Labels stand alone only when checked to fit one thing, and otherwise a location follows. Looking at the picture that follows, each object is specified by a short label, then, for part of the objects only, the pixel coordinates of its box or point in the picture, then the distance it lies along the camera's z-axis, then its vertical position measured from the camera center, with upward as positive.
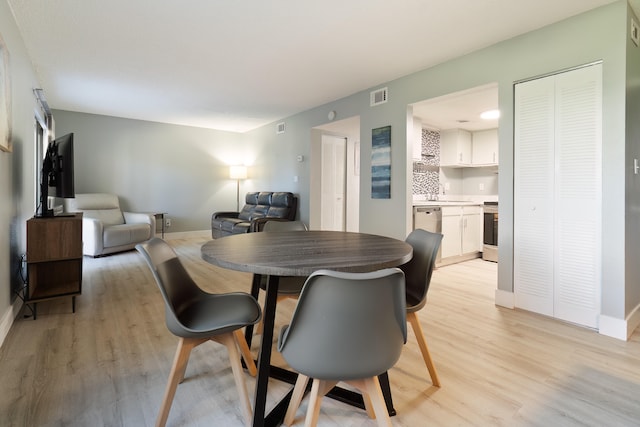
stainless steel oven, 4.59 -0.30
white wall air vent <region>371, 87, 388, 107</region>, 3.90 +1.43
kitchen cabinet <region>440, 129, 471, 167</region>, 5.23 +1.05
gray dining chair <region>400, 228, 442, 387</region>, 1.58 -0.35
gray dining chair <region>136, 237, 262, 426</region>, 1.21 -0.45
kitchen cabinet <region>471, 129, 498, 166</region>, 5.11 +1.04
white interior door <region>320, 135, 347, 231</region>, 5.66 +0.51
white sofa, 4.62 -0.24
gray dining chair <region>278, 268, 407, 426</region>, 0.90 -0.36
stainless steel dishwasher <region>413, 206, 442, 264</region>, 3.95 -0.09
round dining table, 1.14 -0.19
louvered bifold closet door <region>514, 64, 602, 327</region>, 2.33 +0.13
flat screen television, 2.67 +0.33
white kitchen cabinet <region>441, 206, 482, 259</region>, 4.40 -0.28
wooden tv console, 2.46 -0.39
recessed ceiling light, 4.23 +1.31
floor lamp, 6.87 +0.82
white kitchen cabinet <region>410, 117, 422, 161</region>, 4.68 +1.06
